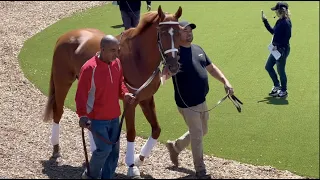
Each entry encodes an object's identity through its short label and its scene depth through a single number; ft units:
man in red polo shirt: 19.01
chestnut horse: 21.70
